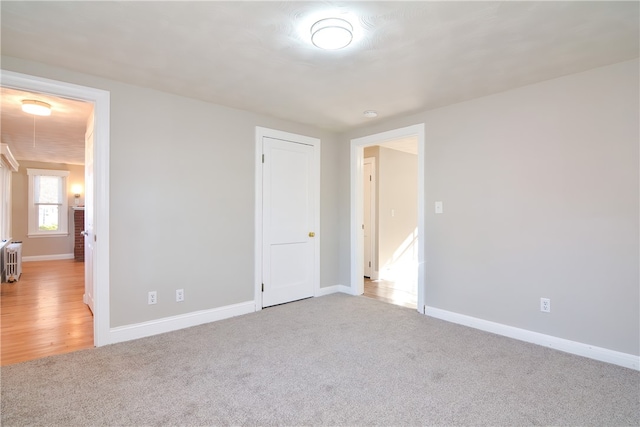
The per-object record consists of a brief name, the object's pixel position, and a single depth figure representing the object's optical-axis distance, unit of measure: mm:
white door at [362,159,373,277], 5703
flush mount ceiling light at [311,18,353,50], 1901
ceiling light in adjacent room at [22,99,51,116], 3330
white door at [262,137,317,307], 3926
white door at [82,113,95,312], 3575
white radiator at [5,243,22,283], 5301
